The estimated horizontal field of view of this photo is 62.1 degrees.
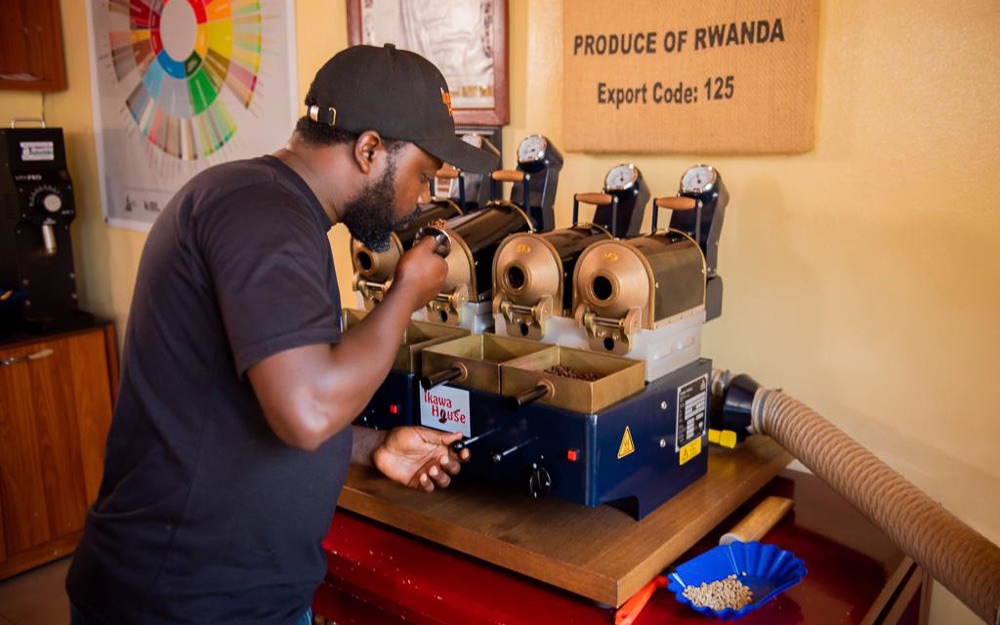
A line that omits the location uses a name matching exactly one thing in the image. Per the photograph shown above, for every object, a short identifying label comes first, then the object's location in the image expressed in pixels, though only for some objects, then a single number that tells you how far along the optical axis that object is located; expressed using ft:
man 3.09
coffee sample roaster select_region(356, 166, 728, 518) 4.26
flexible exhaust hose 3.84
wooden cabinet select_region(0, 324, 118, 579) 9.26
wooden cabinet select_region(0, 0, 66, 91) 10.10
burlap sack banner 5.19
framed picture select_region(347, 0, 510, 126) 6.54
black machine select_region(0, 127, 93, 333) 9.55
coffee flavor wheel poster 8.10
